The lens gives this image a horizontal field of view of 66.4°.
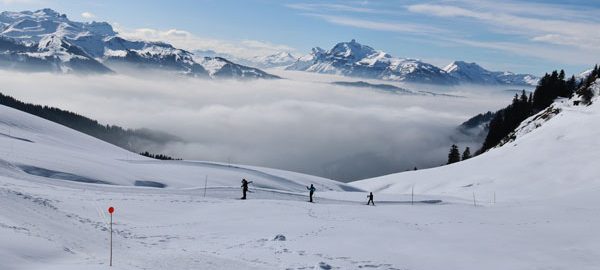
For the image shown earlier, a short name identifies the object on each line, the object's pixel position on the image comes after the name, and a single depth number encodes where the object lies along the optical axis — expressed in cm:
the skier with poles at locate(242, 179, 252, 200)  3202
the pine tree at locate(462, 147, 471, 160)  11674
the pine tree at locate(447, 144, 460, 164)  11506
